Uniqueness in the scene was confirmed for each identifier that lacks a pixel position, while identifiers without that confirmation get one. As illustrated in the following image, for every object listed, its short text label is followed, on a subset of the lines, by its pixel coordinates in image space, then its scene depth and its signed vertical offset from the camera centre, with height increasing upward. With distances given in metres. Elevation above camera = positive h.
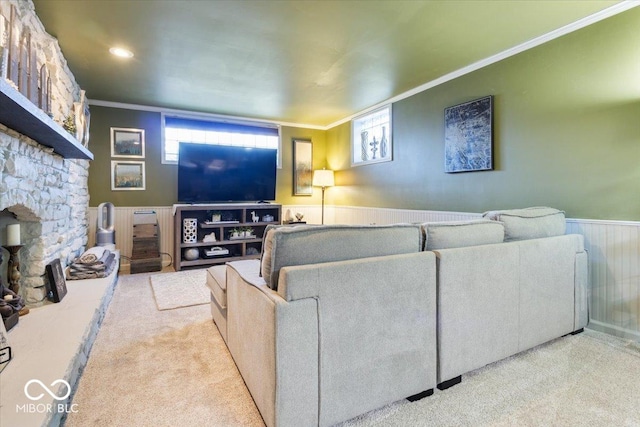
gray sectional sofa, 1.20 -0.47
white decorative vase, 4.34 -0.27
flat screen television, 4.54 +0.60
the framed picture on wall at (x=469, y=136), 3.04 +0.80
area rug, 2.99 -0.86
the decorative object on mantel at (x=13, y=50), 1.65 +0.90
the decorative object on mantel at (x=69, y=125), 2.64 +0.77
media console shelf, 4.31 -0.29
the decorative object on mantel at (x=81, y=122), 3.00 +0.91
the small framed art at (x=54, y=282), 2.18 -0.51
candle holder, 1.95 -0.37
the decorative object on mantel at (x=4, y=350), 1.39 -0.65
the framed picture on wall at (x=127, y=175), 4.41 +0.53
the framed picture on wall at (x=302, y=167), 5.69 +0.84
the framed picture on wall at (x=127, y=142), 4.38 +1.01
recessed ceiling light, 2.81 +1.50
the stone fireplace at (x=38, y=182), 1.79 +0.21
